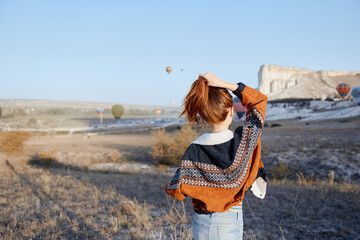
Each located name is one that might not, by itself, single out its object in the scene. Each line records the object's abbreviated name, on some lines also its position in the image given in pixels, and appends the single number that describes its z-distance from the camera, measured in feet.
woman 6.30
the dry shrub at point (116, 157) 66.08
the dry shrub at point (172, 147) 61.26
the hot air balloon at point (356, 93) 171.28
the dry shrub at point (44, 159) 58.51
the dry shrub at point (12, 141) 63.31
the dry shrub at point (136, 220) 14.52
